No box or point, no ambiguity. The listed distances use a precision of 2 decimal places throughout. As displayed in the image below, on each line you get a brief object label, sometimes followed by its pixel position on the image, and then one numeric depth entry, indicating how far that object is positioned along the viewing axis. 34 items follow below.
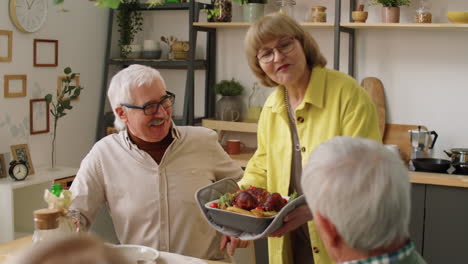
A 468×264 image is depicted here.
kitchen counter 3.42
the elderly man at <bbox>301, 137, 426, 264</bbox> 1.16
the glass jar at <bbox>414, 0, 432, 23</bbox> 3.72
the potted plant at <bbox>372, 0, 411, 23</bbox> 3.79
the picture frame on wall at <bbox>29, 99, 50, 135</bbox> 4.06
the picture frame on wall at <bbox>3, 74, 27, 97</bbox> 3.84
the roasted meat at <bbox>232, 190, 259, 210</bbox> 1.99
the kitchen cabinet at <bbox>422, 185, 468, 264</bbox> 3.47
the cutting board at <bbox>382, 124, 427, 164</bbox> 3.99
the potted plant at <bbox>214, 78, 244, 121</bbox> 4.41
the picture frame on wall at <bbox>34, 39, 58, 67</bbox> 4.07
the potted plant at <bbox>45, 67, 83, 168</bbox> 4.05
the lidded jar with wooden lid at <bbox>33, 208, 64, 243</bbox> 1.79
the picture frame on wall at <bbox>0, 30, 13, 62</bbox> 3.79
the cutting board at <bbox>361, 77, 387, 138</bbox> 3.99
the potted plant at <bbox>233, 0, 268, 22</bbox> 4.18
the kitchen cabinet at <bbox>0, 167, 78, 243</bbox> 3.70
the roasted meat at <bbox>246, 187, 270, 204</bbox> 2.02
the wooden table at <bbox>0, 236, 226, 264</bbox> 2.04
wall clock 3.85
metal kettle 3.80
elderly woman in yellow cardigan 2.13
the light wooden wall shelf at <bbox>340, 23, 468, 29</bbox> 3.57
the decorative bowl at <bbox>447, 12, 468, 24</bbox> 3.59
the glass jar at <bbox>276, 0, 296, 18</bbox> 4.09
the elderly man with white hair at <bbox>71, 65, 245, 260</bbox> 2.24
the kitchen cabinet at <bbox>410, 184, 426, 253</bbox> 3.53
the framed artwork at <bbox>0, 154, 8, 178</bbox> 3.70
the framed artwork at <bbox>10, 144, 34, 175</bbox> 3.79
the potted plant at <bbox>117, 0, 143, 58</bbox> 4.63
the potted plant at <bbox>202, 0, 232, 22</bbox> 4.24
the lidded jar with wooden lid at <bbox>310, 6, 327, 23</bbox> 3.99
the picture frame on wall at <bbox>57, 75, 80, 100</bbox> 4.26
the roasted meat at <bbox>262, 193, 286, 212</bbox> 1.97
